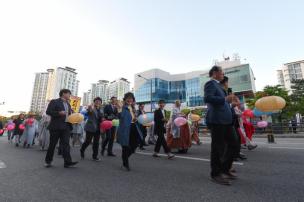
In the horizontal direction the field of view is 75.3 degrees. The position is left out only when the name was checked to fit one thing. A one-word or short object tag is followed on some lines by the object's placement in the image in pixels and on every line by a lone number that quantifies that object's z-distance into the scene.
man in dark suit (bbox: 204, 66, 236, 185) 3.21
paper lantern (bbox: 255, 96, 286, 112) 4.66
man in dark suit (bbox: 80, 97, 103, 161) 5.71
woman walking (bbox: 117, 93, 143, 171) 4.29
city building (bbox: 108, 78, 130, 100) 130.50
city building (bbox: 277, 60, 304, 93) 116.89
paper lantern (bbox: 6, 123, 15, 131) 12.14
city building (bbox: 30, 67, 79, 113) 113.13
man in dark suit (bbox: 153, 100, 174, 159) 5.73
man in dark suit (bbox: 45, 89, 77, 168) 4.60
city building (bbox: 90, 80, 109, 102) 133.62
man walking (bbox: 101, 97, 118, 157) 6.32
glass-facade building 74.71
